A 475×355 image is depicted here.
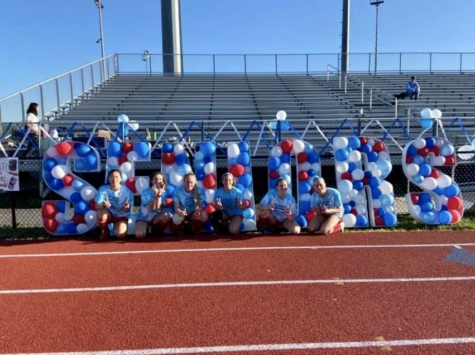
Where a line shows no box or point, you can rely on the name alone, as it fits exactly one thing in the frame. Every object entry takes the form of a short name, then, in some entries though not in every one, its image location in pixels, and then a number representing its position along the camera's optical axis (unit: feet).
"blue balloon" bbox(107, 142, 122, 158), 24.12
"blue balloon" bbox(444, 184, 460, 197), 24.62
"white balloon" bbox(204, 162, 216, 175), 24.20
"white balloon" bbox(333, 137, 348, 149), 24.98
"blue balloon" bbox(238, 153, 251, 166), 24.57
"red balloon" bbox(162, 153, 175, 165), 24.31
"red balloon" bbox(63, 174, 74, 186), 23.11
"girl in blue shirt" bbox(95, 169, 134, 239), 21.89
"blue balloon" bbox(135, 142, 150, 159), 24.32
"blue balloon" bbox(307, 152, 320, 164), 25.02
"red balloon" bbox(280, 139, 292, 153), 24.90
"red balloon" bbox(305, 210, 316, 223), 23.97
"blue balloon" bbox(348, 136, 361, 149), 25.26
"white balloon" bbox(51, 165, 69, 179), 22.94
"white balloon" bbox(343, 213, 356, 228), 23.85
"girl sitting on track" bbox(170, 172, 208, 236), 22.20
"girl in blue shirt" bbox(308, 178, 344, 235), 22.45
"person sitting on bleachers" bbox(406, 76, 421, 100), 56.90
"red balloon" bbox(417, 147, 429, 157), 25.03
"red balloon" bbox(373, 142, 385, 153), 25.26
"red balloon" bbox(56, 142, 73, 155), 23.24
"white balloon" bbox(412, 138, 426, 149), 24.97
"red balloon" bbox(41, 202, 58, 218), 22.82
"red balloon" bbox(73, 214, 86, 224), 22.98
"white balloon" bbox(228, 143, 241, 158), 24.47
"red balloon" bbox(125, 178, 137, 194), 23.60
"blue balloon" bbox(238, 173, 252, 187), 24.16
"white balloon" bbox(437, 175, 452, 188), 24.48
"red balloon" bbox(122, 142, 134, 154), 24.36
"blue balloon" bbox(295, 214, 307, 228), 23.79
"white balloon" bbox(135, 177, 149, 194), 23.52
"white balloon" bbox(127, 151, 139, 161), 24.29
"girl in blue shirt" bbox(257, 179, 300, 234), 22.72
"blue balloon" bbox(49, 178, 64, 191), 23.11
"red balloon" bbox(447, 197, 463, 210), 24.59
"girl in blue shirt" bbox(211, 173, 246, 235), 22.65
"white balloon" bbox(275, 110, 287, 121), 32.50
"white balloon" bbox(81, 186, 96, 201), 23.08
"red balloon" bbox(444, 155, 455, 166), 25.03
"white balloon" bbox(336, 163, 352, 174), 24.76
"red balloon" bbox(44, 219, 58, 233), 22.75
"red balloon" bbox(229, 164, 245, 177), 24.17
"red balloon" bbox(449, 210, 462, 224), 24.41
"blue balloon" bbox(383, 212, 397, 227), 24.17
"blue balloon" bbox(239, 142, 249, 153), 24.84
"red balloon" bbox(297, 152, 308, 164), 25.00
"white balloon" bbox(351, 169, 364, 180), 24.62
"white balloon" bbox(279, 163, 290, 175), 24.56
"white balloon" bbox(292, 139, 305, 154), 24.79
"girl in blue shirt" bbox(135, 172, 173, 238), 22.16
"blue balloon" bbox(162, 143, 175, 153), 24.41
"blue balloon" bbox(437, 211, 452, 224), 24.26
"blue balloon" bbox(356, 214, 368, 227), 24.04
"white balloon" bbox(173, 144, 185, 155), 24.50
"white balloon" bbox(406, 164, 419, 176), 24.43
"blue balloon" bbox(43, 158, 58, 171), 23.20
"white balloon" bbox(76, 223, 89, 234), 22.85
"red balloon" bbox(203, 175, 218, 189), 24.03
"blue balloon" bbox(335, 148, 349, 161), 24.80
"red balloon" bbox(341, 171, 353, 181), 24.79
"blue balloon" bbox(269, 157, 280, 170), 24.59
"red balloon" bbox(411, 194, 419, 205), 24.59
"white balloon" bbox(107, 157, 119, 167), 24.13
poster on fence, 24.08
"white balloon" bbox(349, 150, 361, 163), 24.82
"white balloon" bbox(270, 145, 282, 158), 24.81
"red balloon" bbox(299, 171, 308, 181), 24.68
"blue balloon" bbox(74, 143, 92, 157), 23.52
